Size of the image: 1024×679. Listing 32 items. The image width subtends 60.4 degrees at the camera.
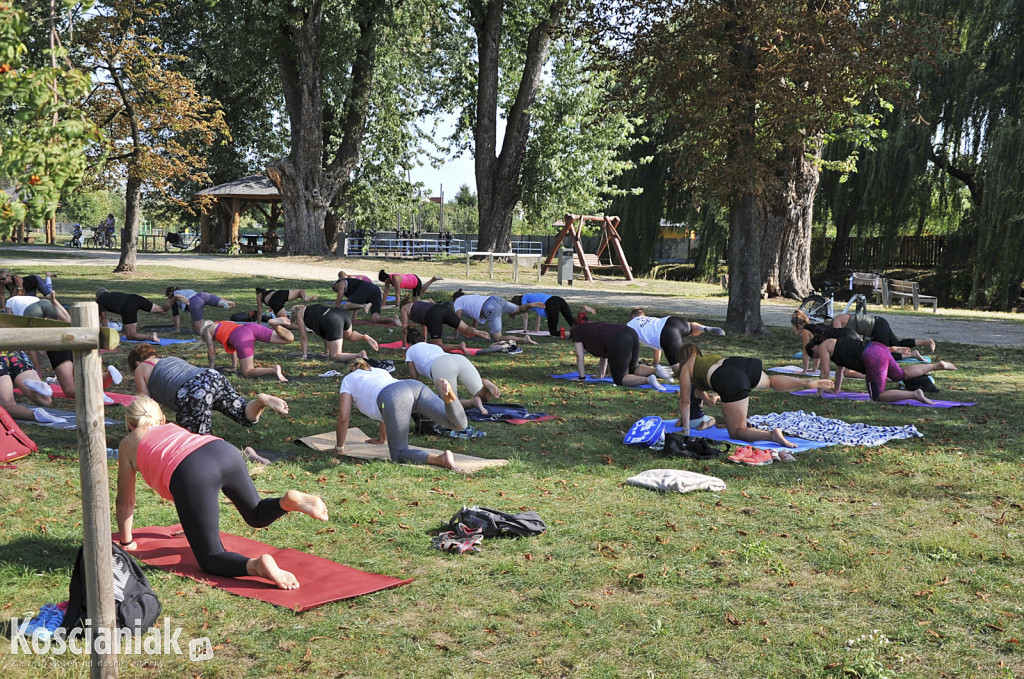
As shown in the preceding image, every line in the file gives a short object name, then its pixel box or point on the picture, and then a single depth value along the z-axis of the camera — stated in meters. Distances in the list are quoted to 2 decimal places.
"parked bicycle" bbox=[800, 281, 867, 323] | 14.54
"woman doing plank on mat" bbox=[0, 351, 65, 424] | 9.31
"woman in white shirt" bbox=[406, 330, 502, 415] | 9.56
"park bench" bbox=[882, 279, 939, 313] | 23.85
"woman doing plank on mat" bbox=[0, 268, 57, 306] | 13.98
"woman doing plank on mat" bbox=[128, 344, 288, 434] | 7.95
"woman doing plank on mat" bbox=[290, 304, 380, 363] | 13.41
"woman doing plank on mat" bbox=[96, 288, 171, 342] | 14.45
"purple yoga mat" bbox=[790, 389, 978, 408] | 11.67
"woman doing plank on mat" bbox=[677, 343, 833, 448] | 9.16
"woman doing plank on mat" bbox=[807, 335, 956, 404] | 11.66
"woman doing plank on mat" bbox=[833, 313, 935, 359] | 13.52
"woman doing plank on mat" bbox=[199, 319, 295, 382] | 11.80
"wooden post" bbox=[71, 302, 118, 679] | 3.74
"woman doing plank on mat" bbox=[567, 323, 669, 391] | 12.38
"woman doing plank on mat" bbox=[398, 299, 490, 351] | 14.27
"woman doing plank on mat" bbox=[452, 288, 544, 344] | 15.67
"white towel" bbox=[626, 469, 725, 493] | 7.53
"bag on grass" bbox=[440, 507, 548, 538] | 6.27
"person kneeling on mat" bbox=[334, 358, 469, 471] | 8.22
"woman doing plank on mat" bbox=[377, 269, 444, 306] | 18.50
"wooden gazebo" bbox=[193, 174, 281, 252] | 40.16
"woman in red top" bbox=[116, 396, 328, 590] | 5.17
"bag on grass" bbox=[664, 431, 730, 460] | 8.71
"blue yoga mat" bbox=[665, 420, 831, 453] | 9.09
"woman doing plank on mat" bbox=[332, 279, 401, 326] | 16.86
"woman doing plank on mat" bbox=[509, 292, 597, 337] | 16.25
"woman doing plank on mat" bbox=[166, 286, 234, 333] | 14.86
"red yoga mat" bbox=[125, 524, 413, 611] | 5.13
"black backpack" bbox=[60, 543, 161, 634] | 4.48
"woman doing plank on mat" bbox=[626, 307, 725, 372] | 12.60
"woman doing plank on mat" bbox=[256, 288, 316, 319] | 15.30
